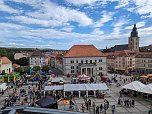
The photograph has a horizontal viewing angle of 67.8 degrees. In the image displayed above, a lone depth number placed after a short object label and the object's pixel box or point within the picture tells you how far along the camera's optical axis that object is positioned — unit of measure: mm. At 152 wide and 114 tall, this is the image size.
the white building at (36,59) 50172
